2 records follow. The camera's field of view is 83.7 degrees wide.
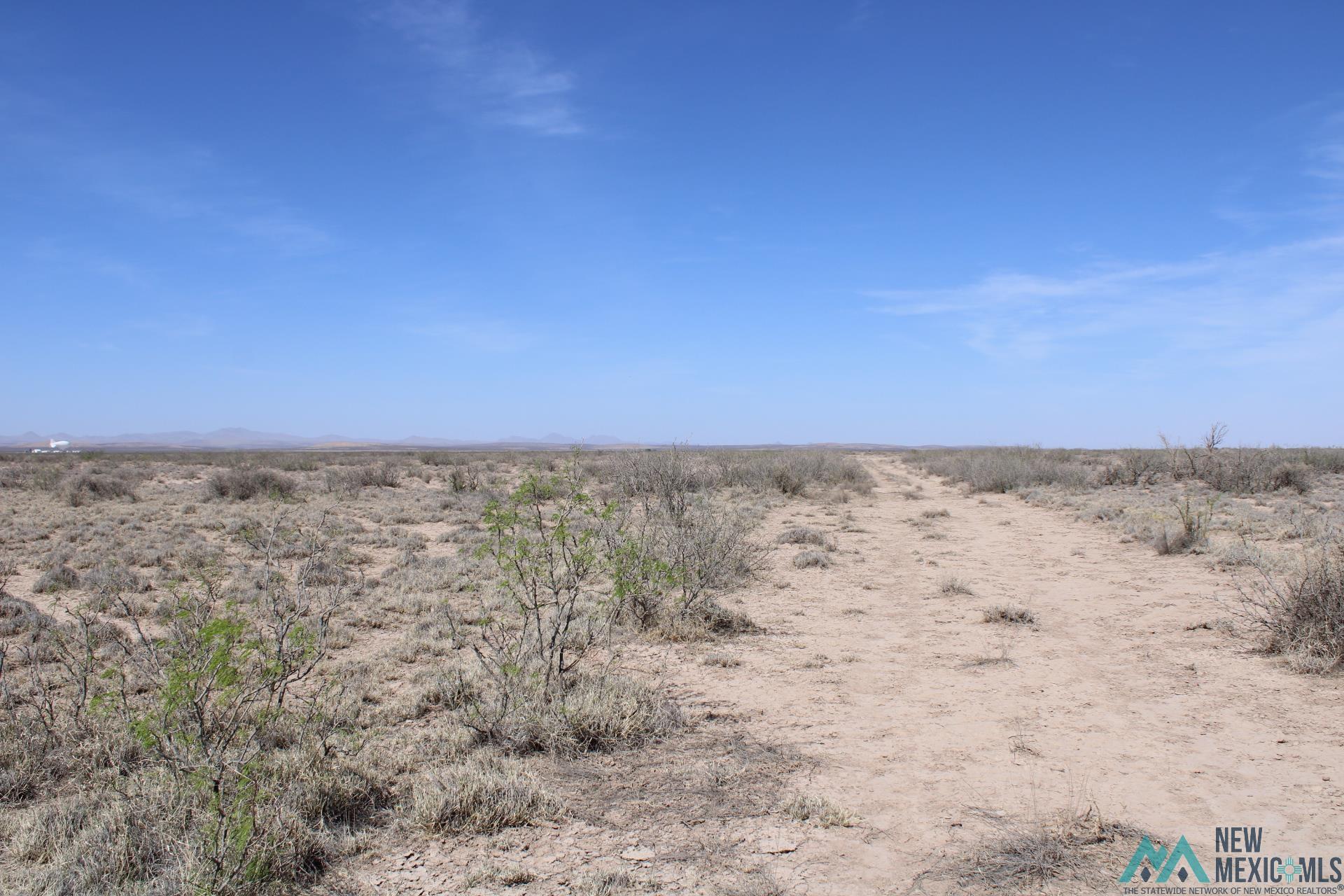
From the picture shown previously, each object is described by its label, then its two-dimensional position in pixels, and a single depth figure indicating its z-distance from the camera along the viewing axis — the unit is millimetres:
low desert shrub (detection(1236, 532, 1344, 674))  6371
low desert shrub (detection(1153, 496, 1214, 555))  12422
